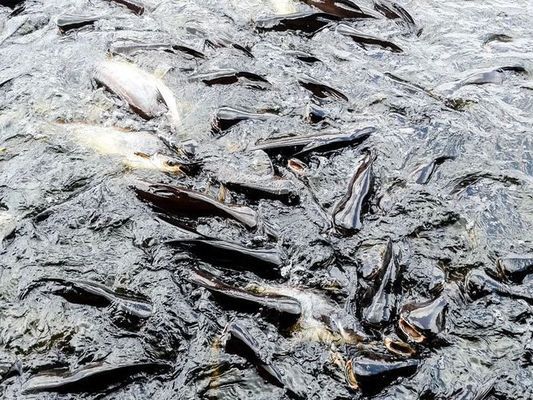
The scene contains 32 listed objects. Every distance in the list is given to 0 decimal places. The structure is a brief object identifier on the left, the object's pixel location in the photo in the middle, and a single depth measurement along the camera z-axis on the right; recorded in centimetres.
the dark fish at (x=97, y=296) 343
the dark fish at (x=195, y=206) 396
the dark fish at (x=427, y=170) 433
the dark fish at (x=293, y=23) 596
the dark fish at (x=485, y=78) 525
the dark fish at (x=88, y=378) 301
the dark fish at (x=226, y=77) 524
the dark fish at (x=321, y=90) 508
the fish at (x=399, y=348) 325
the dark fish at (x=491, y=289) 358
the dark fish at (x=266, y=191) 417
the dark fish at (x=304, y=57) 554
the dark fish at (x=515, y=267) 367
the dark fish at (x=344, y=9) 614
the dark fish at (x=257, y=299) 339
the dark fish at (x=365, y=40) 570
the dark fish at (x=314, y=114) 482
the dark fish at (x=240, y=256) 366
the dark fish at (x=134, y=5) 625
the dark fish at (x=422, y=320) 332
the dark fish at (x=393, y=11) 607
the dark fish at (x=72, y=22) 592
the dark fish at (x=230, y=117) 475
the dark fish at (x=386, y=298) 339
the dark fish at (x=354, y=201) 397
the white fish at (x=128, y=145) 438
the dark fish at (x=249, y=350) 316
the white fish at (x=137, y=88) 488
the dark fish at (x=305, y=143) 447
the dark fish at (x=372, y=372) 307
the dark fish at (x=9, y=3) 644
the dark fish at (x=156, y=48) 556
